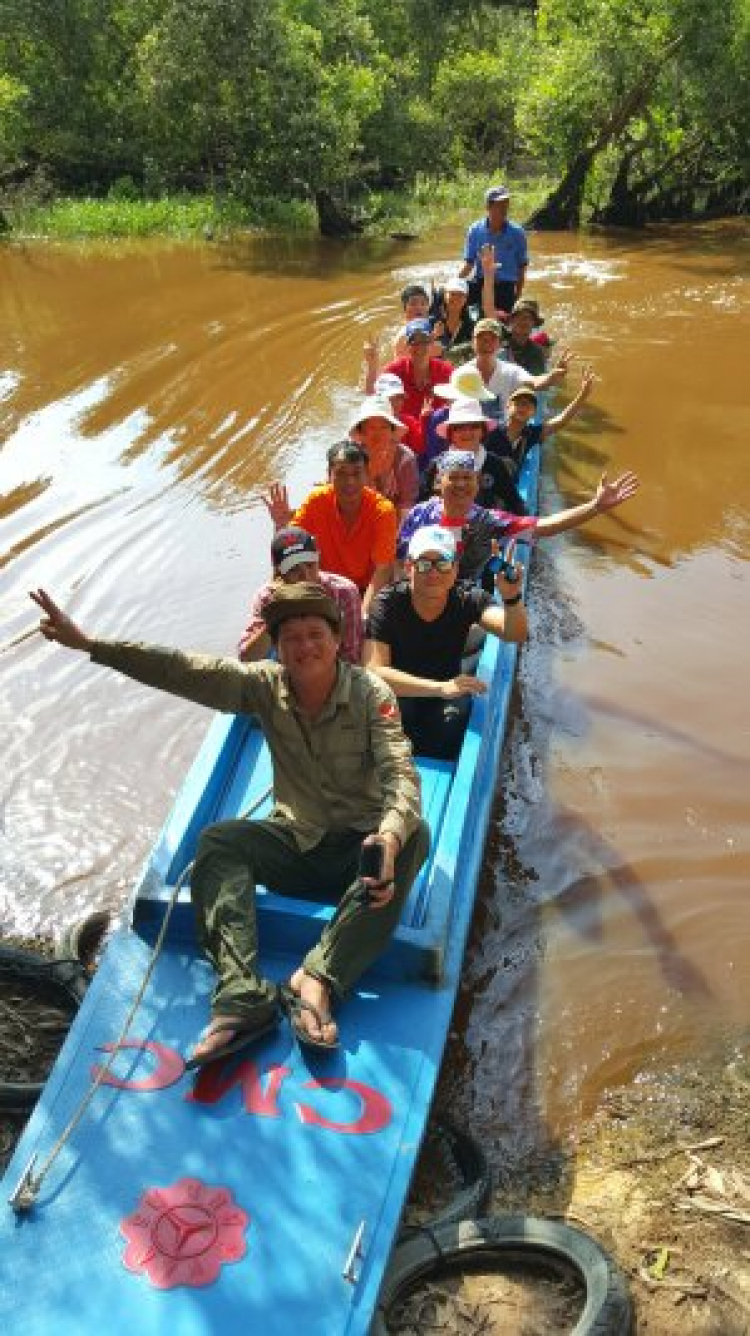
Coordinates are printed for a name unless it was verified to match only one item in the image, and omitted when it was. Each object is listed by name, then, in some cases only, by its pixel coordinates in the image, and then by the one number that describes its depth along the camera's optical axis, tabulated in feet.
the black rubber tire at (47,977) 11.25
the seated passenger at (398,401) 19.40
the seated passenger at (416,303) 23.82
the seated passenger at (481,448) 17.01
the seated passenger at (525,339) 25.80
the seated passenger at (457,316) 26.04
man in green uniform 9.53
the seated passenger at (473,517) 14.99
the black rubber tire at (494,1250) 8.36
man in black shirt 12.73
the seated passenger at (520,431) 19.90
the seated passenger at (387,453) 16.17
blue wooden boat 7.70
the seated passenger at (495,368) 21.54
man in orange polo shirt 14.67
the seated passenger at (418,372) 21.63
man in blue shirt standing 28.17
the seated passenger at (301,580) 12.12
